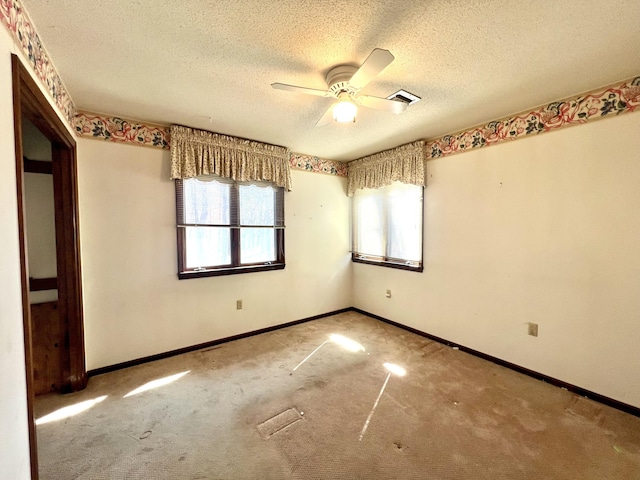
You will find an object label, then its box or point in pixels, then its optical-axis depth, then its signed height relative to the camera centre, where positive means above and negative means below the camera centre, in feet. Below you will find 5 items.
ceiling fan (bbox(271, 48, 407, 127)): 5.20 +2.91
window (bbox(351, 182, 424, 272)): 11.43 +0.18
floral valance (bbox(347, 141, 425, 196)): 10.75 +2.69
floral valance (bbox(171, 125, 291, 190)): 9.21 +2.72
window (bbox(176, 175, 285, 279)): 9.80 +0.19
